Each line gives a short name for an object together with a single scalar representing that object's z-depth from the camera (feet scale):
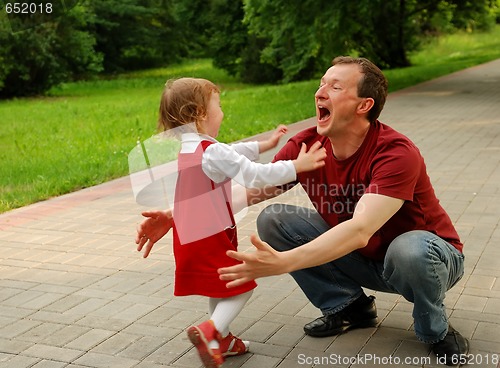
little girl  11.68
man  11.20
